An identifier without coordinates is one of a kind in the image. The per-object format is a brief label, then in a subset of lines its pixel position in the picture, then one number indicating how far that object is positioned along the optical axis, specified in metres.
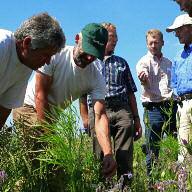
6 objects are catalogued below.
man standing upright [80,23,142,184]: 3.93
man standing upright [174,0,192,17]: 2.91
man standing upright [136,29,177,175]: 4.62
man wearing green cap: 2.80
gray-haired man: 2.36
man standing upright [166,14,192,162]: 3.76
